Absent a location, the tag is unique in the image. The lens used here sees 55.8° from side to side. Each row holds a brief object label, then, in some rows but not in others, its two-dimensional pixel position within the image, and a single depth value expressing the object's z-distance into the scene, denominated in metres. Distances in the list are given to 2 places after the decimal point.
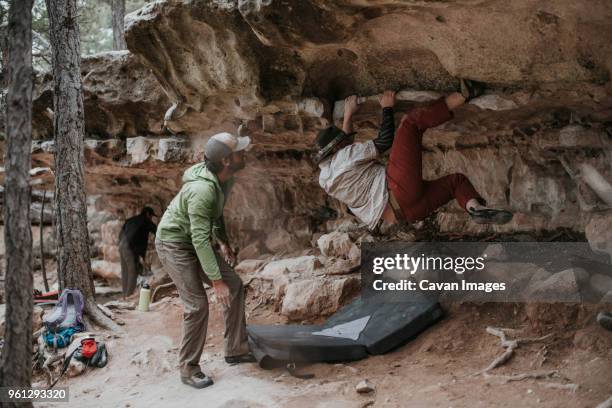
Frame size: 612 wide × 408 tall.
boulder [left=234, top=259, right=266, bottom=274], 7.87
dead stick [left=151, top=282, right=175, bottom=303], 8.32
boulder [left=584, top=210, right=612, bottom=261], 4.79
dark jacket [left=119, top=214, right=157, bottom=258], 10.34
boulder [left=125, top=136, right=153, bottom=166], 8.30
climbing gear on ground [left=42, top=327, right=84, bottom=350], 6.17
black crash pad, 4.91
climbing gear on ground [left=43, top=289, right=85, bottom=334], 6.36
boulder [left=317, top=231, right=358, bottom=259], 7.07
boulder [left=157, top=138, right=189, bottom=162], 7.74
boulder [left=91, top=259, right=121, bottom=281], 12.02
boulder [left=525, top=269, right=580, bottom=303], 4.55
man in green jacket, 4.63
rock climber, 5.03
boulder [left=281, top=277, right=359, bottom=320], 6.02
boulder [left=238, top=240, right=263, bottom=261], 8.94
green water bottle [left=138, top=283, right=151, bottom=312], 7.54
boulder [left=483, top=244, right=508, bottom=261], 5.67
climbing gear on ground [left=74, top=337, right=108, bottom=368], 5.82
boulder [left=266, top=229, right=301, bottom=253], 8.68
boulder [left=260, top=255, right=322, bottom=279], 6.86
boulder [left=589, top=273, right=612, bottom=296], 4.44
